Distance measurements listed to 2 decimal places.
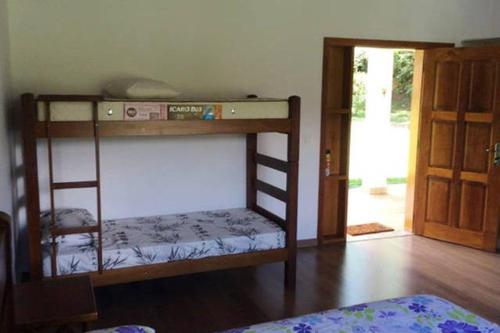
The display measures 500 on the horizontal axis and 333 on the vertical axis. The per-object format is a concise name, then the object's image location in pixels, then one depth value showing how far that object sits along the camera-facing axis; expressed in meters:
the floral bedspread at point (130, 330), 1.76
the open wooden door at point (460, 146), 4.59
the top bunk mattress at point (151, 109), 3.00
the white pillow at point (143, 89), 3.20
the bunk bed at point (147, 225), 3.02
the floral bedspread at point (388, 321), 1.94
